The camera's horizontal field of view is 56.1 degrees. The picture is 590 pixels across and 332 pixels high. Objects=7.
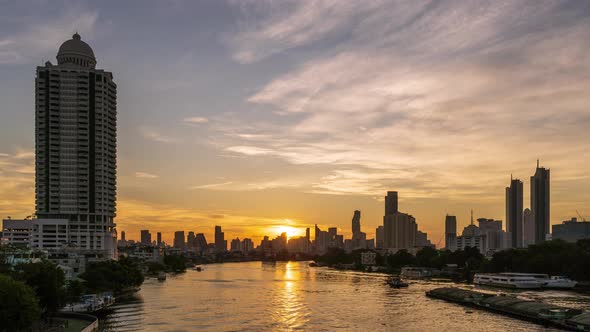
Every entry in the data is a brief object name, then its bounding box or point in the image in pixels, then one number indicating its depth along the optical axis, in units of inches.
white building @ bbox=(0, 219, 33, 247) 7500.0
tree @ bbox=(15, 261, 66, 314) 2923.2
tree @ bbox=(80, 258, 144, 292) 4921.3
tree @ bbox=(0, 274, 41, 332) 2272.4
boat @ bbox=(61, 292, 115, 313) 3778.1
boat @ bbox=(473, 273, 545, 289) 6240.2
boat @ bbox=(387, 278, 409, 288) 6658.5
